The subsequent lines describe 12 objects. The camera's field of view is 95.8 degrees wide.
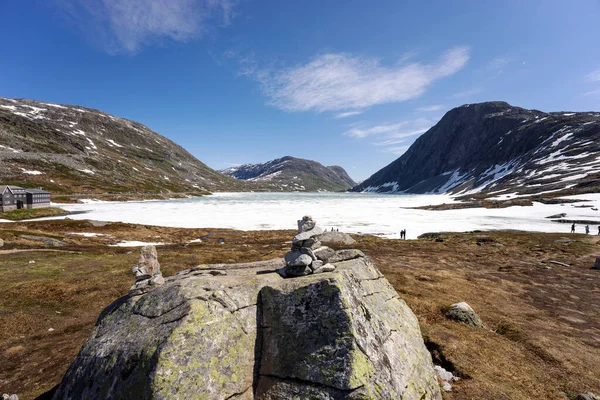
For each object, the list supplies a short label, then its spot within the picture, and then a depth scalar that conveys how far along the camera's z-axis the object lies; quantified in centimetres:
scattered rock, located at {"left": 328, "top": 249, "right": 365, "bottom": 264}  1443
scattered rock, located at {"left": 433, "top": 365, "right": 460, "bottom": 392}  1215
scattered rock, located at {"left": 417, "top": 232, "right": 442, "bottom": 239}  7320
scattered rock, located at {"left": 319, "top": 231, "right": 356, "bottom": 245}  5962
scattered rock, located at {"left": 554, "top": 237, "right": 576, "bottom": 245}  5896
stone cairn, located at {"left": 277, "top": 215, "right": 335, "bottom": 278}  1164
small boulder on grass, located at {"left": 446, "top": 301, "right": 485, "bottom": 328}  1983
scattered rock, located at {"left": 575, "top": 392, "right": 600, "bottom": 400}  1145
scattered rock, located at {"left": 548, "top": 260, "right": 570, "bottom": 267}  4175
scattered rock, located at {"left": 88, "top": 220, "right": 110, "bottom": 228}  7243
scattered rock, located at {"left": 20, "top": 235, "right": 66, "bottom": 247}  5018
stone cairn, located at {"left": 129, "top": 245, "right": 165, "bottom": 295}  1198
